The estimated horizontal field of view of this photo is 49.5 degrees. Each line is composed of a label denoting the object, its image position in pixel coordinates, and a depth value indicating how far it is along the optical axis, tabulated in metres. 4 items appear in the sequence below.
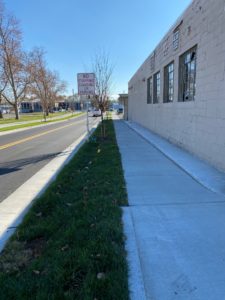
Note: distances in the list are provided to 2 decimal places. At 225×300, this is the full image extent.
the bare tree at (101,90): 13.95
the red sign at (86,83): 12.12
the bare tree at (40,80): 43.69
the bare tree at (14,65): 37.00
